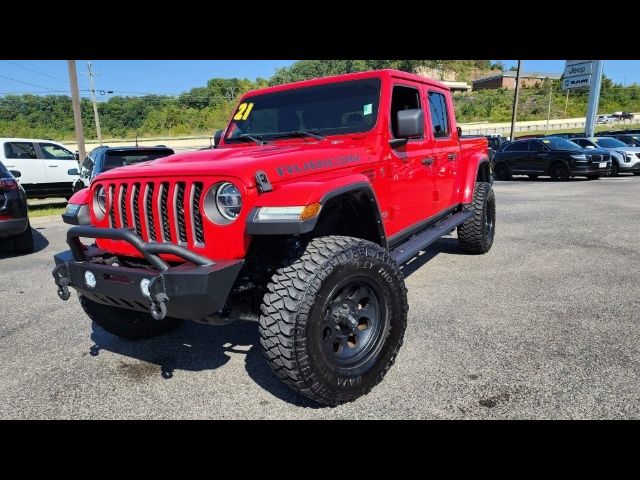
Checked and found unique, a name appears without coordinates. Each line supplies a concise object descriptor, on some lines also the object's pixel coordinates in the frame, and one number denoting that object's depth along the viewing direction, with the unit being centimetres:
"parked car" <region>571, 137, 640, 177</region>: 1584
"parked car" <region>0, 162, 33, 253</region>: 600
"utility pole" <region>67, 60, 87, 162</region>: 1416
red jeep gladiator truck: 227
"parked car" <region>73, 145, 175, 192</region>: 820
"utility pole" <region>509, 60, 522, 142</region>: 2594
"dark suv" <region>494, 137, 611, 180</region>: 1479
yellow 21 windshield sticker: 399
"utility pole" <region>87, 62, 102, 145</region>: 4070
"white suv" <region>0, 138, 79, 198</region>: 1090
